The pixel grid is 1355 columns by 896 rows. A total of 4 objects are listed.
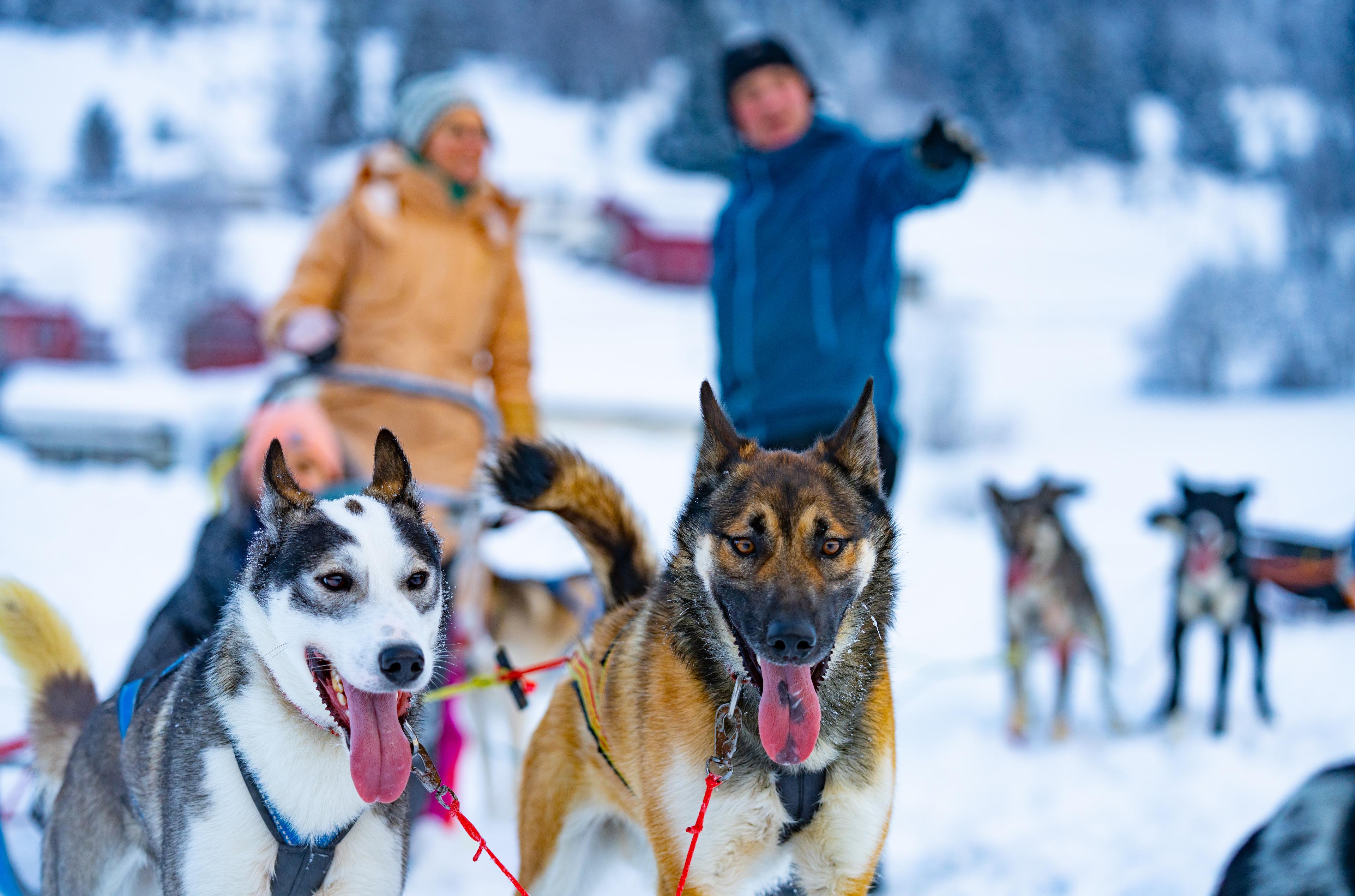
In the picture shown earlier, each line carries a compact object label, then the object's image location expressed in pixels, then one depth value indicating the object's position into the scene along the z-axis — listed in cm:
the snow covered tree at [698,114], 2584
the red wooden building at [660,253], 2116
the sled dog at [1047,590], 464
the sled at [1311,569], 569
